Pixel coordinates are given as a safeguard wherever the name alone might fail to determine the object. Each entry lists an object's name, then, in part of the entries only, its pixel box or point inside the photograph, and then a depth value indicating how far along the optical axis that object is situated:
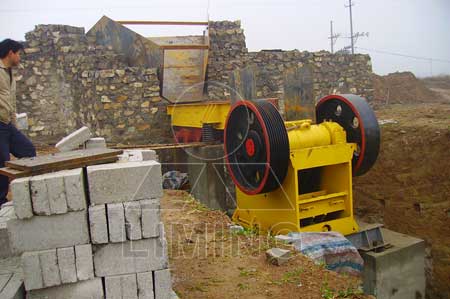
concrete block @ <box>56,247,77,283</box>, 2.81
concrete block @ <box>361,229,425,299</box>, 5.84
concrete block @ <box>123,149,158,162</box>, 3.27
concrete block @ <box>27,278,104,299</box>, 2.89
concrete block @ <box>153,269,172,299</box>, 3.02
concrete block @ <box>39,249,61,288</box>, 2.78
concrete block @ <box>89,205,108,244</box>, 2.80
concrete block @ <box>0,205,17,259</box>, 3.36
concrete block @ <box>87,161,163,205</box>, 2.81
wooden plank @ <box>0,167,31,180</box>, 2.82
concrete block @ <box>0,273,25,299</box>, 2.77
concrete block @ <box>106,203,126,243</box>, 2.83
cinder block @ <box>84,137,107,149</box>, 4.36
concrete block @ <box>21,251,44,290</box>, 2.76
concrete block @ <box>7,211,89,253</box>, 2.74
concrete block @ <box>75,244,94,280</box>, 2.83
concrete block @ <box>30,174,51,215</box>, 2.67
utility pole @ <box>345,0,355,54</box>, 35.17
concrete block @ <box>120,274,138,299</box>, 2.95
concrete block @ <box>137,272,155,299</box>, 2.97
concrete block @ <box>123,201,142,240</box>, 2.86
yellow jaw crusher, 5.19
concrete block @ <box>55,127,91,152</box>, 3.96
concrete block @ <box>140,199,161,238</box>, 2.89
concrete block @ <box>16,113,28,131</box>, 6.89
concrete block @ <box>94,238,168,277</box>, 2.90
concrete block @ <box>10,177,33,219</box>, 2.64
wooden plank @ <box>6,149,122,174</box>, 2.86
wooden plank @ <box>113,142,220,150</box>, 7.38
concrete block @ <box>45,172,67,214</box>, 2.69
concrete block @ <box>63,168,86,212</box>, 2.72
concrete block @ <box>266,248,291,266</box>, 4.16
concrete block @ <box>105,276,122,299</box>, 2.93
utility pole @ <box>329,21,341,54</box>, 40.04
